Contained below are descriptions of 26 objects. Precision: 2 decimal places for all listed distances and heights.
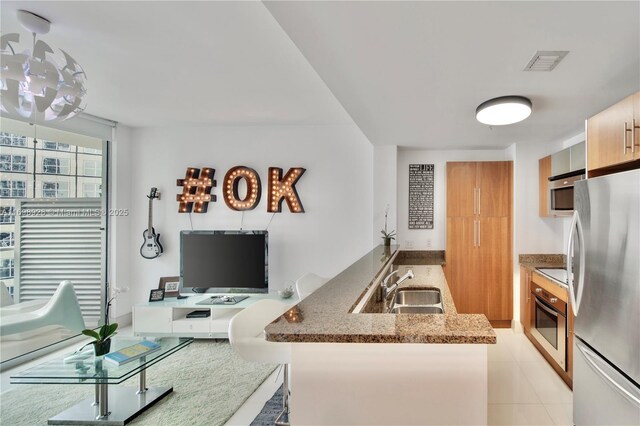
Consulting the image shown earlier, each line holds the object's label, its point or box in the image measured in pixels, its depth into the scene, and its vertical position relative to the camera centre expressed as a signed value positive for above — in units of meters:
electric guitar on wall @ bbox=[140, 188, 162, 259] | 4.84 -0.34
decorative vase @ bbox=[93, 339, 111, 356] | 2.70 -0.94
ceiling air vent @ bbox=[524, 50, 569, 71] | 1.96 +0.88
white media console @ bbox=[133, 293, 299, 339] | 4.09 -1.13
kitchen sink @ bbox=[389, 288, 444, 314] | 2.80 -0.64
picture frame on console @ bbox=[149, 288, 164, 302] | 4.30 -0.90
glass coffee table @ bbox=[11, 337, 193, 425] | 2.45 -1.07
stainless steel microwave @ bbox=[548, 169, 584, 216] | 3.48 +0.27
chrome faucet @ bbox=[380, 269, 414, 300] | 2.59 -0.49
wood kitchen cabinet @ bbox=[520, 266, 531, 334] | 4.03 -0.88
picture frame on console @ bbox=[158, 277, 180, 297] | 4.44 -0.81
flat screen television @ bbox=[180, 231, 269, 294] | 4.40 -0.51
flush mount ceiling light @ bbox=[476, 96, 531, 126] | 2.66 +0.80
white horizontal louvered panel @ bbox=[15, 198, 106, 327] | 4.01 -0.37
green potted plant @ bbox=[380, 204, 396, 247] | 4.46 -0.20
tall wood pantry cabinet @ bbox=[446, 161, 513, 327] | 4.52 -0.23
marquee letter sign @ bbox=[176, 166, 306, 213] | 4.69 +0.36
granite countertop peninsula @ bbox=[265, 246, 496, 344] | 1.20 -0.37
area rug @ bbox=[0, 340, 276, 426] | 2.66 -1.40
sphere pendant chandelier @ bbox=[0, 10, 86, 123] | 2.05 +0.79
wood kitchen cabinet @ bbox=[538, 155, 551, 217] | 4.14 +0.41
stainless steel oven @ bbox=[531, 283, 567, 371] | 3.05 -0.94
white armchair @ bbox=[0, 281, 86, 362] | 3.58 -1.06
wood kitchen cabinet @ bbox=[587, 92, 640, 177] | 1.97 +0.48
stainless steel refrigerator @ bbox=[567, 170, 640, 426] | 1.78 -0.42
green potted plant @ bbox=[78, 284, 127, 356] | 2.70 -0.89
